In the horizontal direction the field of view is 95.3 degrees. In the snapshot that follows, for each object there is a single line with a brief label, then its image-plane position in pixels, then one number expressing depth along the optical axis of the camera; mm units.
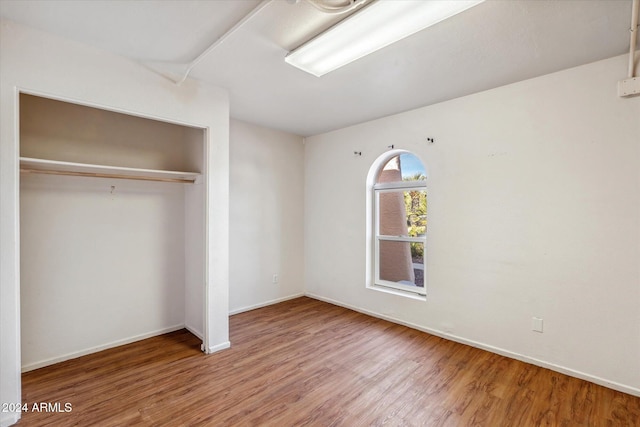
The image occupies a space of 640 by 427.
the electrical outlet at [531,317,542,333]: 2604
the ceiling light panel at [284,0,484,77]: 1662
